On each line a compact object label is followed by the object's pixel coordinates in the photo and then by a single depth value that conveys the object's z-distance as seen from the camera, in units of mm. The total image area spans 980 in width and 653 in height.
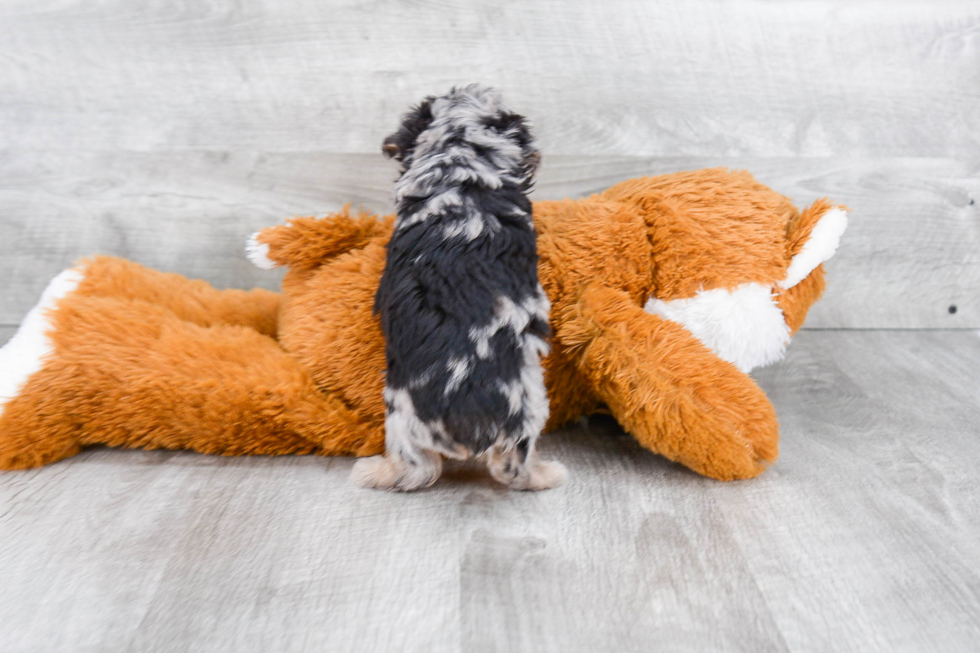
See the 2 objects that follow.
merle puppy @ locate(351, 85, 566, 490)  883
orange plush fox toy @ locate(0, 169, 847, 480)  1002
